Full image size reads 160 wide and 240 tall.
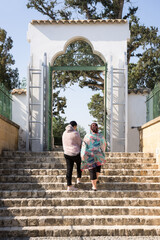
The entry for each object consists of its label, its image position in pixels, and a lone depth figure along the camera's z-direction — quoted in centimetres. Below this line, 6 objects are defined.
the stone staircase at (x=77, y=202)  527
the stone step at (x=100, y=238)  509
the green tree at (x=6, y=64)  2100
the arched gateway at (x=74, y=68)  1016
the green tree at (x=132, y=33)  1934
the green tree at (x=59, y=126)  2313
